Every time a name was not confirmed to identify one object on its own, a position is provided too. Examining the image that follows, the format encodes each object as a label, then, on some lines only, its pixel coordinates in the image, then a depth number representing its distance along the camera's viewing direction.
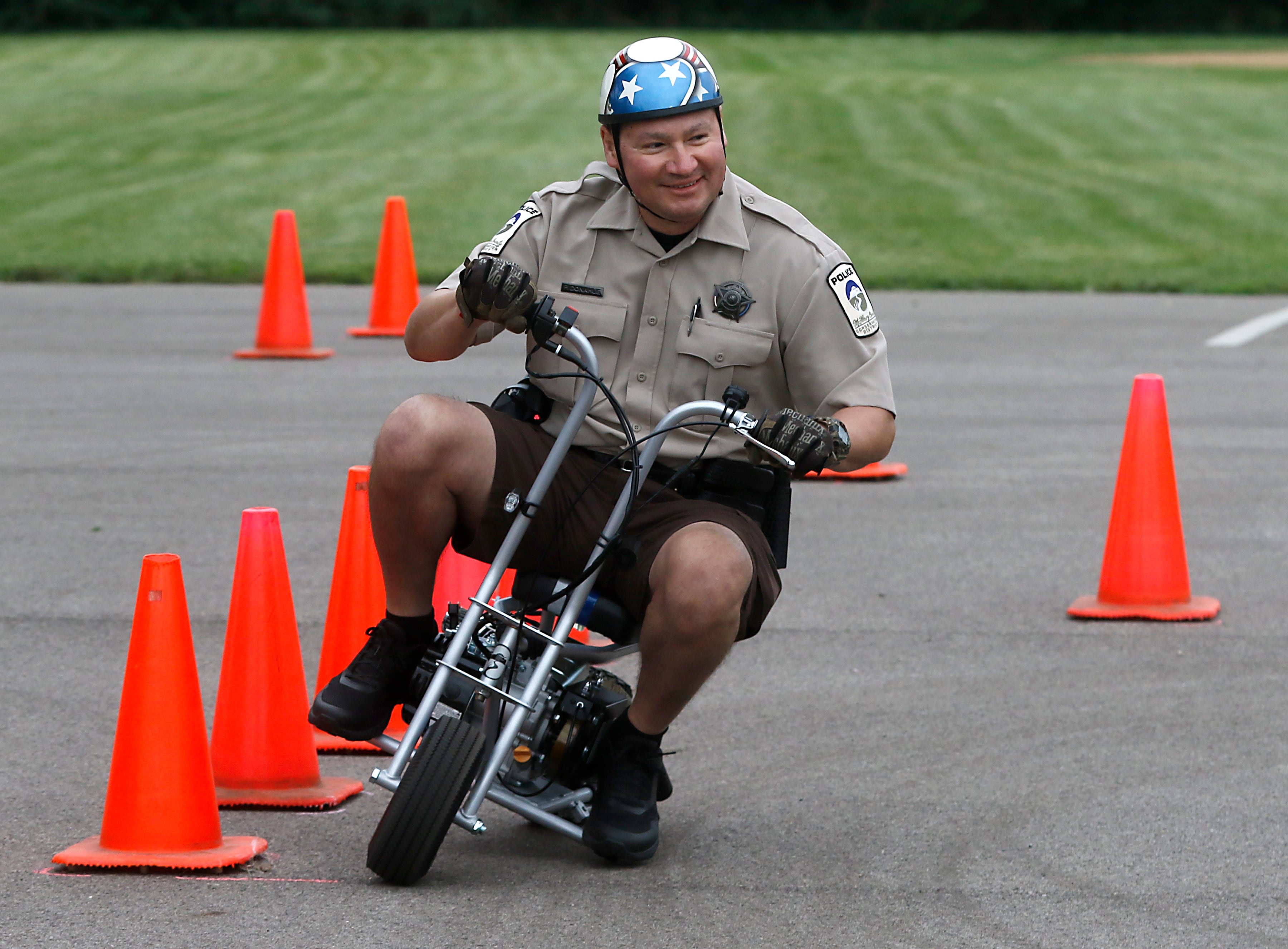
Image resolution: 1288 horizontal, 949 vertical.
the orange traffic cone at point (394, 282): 24.86
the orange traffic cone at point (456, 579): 10.17
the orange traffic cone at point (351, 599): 9.93
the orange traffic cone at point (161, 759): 8.00
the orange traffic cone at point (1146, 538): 12.62
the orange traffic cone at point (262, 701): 9.02
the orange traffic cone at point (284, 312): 23.16
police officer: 8.12
